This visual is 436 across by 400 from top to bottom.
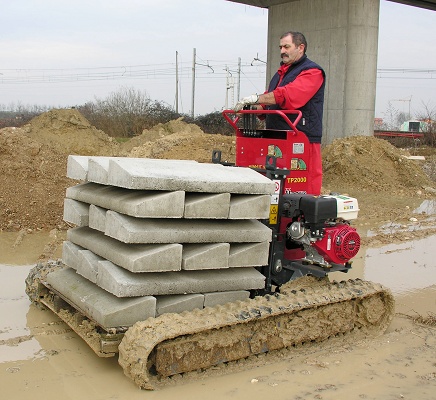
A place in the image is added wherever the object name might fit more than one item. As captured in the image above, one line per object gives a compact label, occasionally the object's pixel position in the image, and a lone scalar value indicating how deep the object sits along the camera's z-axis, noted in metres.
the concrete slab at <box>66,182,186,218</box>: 4.01
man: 5.18
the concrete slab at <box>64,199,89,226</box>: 4.80
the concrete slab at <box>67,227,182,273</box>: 4.05
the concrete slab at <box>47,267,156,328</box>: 4.04
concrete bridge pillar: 19.52
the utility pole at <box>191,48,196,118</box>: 39.77
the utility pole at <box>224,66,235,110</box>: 31.74
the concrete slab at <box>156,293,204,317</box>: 4.23
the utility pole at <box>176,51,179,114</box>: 40.84
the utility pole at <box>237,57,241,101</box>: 45.64
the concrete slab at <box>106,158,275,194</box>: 4.04
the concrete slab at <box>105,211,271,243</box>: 4.08
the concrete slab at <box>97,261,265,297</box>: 4.09
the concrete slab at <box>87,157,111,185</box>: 4.45
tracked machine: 4.00
